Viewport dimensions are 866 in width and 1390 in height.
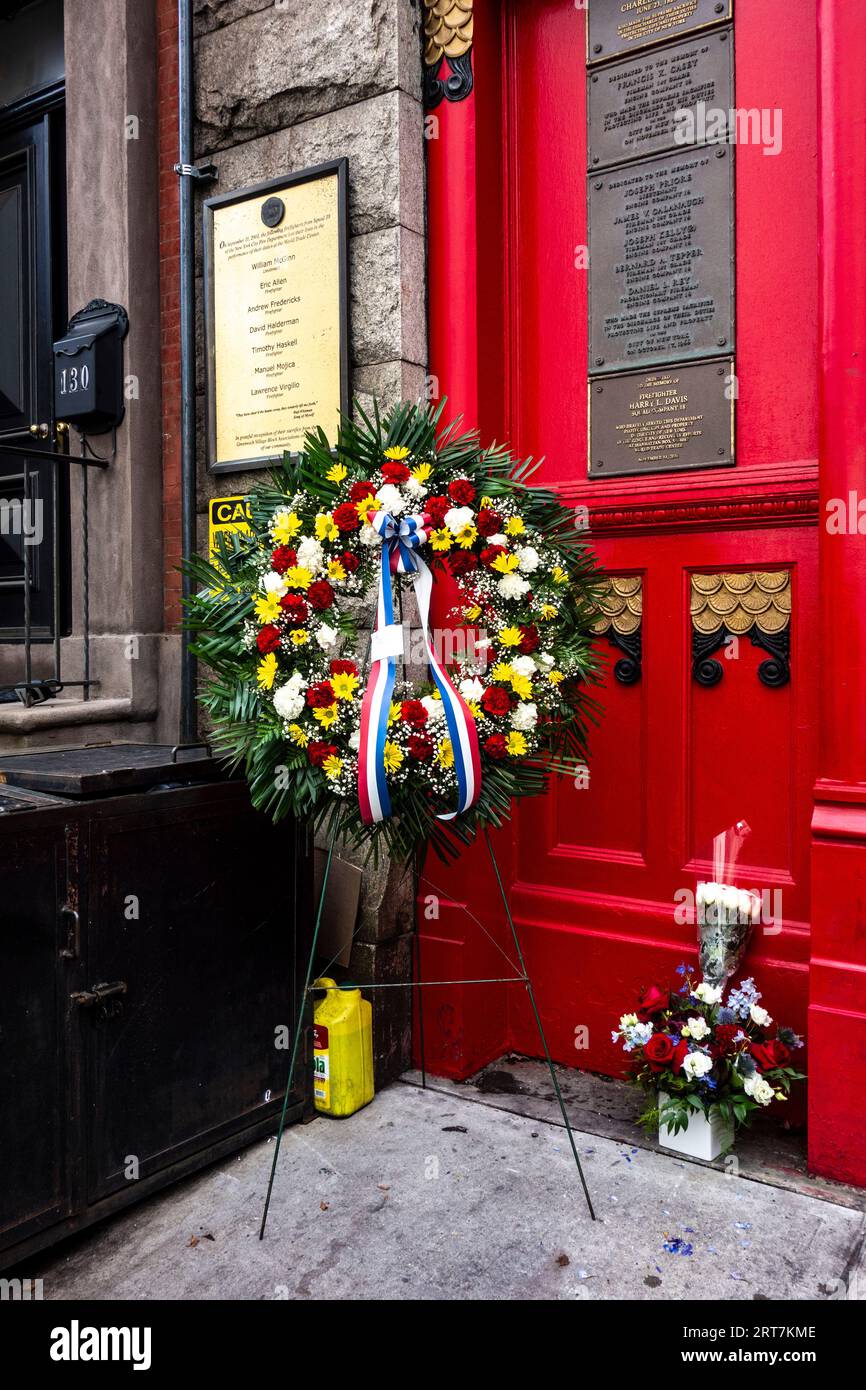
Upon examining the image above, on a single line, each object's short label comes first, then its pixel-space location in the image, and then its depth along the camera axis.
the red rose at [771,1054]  3.08
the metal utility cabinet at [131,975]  2.57
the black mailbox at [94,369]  4.26
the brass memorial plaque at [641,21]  3.45
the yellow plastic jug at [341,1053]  3.44
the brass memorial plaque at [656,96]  3.43
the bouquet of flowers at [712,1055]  3.06
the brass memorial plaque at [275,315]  3.81
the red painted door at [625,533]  3.33
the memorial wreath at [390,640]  2.76
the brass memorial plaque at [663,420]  3.46
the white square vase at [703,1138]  3.09
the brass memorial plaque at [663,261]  3.44
